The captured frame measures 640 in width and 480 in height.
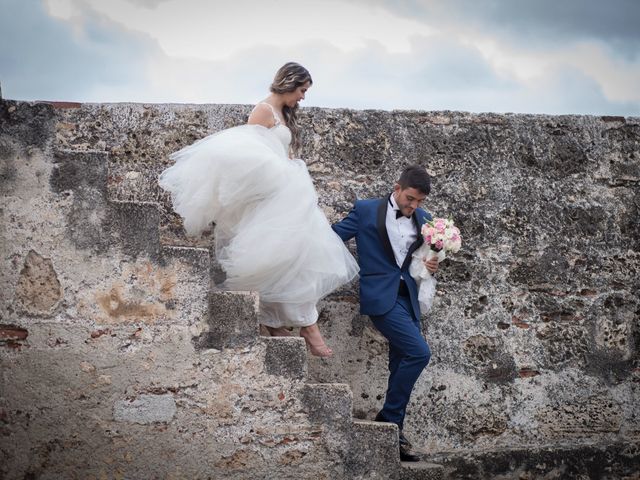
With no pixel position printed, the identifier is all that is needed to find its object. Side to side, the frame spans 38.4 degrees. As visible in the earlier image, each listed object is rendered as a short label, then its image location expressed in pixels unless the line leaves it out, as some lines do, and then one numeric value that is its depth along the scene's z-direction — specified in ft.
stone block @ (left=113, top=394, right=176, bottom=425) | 17.63
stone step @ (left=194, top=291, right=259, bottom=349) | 17.97
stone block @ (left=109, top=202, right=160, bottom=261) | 17.61
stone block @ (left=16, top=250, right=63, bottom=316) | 17.33
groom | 19.69
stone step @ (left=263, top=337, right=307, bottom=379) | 18.12
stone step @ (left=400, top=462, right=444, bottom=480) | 19.06
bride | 18.22
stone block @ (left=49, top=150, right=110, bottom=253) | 17.47
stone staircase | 17.52
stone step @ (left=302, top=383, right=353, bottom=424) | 18.28
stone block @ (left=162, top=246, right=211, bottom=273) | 17.84
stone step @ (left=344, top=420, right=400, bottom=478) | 18.47
